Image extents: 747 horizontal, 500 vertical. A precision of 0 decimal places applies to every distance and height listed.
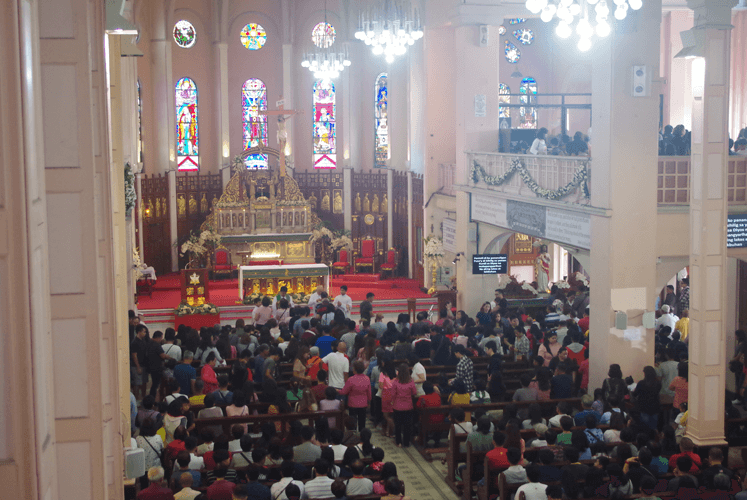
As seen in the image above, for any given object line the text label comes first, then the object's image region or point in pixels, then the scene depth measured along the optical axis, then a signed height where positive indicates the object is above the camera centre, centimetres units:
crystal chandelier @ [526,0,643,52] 1020 +215
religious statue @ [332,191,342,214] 2722 -35
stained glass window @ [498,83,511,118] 2622 +282
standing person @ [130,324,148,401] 1251 -241
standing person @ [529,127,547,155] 1599 +83
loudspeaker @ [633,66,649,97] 1227 +157
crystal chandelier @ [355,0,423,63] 1647 +313
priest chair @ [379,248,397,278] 2444 -205
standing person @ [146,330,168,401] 1233 -237
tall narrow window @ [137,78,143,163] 2469 +226
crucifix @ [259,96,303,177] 2512 +176
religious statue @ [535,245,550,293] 2090 -201
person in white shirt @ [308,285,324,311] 1763 -220
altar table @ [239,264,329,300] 2100 -196
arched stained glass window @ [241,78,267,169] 2773 +247
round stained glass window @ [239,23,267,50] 2748 +505
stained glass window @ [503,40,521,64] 2625 +422
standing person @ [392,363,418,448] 1065 -265
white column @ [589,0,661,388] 1231 +7
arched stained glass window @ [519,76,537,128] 2630 +270
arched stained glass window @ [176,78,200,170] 2692 +218
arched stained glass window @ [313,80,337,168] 2780 +207
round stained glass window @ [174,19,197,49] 2658 +498
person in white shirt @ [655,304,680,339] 1420 -218
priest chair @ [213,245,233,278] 2442 -197
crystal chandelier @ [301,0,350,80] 2189 +337
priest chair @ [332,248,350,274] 2464 -202
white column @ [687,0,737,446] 968 -34
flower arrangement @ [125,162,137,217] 1593 +11
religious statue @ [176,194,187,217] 2619 -33
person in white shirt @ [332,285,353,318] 1649 -212
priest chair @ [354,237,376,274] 2504 -187
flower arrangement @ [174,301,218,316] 1905 -257
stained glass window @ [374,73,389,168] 2658 +220
